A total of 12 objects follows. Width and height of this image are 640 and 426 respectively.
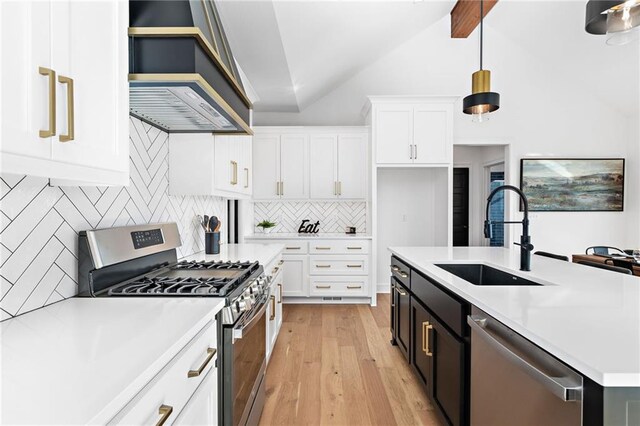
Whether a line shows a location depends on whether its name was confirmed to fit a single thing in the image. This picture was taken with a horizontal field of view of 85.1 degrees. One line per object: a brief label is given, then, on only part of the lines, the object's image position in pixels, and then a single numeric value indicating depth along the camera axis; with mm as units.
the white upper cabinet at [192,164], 2396
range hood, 1452
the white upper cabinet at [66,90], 767
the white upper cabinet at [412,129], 4488
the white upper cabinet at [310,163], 4852
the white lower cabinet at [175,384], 758
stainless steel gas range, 1390
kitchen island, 824
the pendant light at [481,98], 2438
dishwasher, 930
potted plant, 4795
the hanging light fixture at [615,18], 1679
